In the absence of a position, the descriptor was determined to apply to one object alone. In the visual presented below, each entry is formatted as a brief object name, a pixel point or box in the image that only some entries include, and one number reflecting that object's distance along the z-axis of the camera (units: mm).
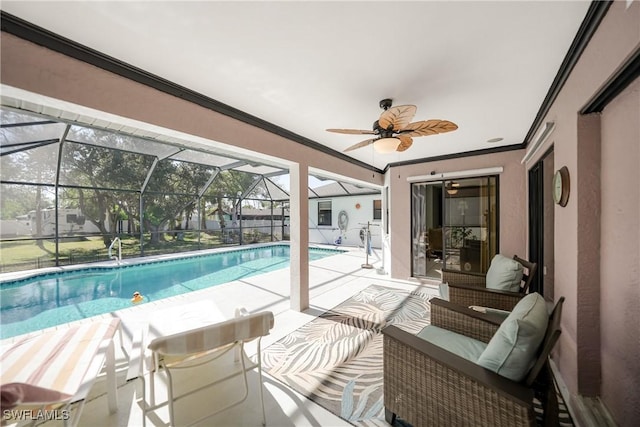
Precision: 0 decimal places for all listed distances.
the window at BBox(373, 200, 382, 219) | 10109
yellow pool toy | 4055
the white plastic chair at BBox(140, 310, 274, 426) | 1325
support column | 3416
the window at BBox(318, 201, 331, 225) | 11633
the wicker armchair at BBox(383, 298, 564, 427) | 1094
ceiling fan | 1888
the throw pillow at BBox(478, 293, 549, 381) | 1145
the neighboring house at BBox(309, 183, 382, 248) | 10164
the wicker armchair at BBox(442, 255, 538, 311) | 2404
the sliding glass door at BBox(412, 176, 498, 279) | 4332
